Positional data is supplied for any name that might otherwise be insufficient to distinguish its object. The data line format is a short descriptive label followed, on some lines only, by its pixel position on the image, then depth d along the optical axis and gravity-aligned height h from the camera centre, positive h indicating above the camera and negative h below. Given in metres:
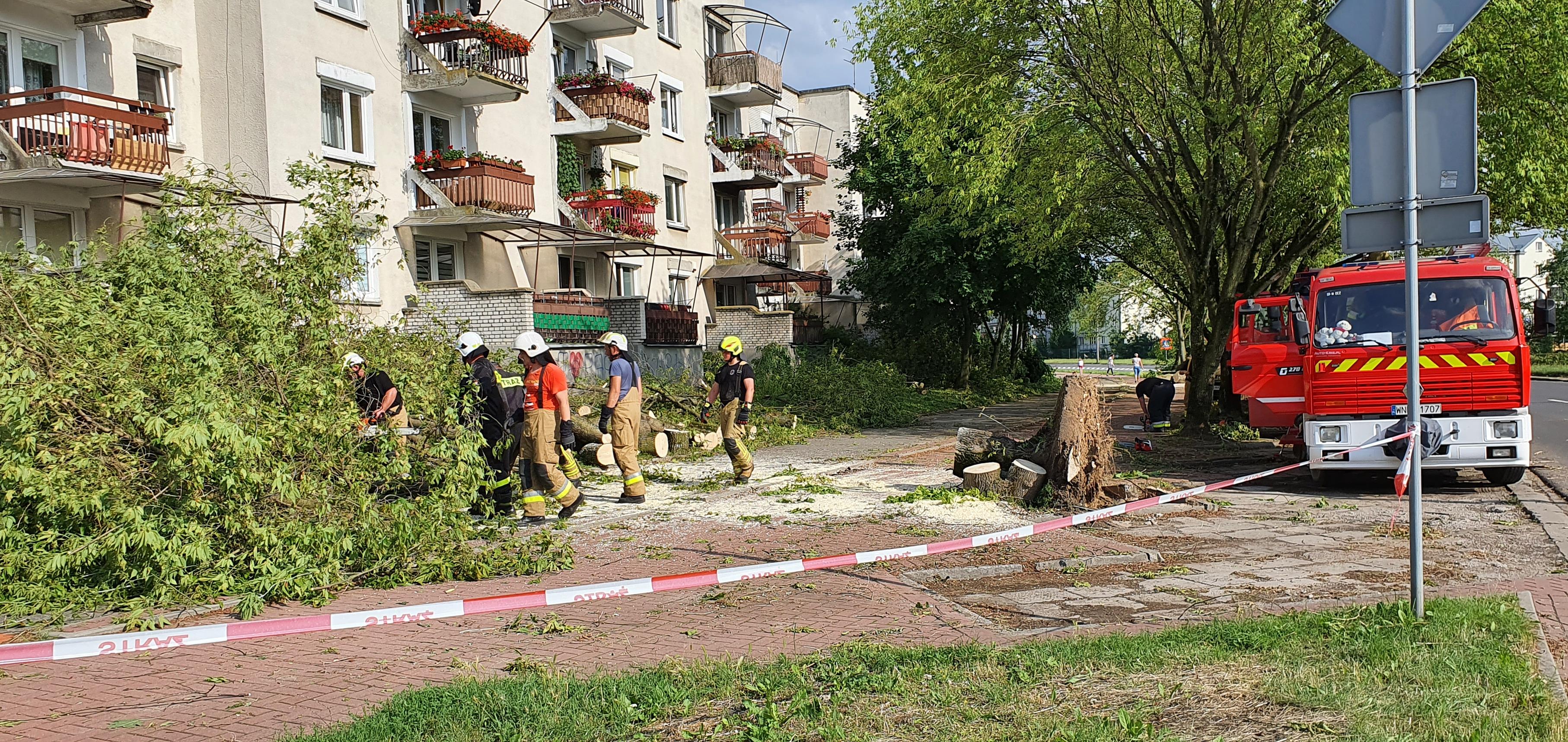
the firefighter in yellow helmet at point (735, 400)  13.27 -0.69
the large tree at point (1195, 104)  15.80 +3.42
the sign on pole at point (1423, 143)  5.58 +0.88
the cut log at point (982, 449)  12.27 -1.30
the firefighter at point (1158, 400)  20.42 -1.36
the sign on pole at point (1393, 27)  5.54 +1.46
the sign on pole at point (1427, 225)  5.55 +0.46
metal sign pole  5.54 +0.13
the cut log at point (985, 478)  11.61 -1.52
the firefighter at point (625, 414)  11.95 -0.73
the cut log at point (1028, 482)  11.22 -1.52
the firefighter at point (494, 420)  10.30 -0.65
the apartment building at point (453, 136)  15.91 +4.17
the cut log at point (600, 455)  15.01 -1.46
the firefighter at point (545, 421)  10.79 -0.71
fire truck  11.18 -0.47
